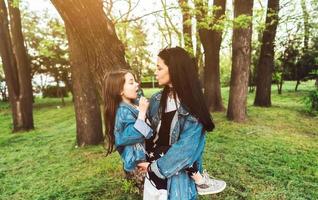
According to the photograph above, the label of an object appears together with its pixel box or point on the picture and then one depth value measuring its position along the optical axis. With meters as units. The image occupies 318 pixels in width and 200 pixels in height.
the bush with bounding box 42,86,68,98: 31.22
